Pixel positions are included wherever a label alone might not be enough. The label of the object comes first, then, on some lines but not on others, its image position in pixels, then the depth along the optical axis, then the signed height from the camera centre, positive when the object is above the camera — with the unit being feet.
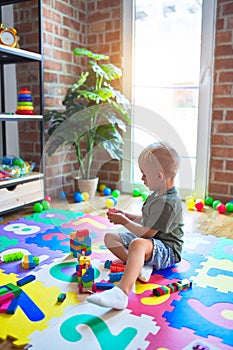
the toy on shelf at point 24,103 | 7.54 +0.23
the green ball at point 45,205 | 7.70 -1.94
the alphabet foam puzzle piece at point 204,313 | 3.48 -2.05
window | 8.20 +0.89
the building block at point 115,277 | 4.40 -1.97
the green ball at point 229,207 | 7.73 -1.94
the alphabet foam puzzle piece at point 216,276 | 4.40 -2.04
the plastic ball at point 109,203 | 8.13 -1.99
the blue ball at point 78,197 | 8.43 -1.93
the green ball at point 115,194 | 8.88 -1.94
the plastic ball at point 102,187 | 9.58 -1.91
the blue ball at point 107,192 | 9.10 -1.93
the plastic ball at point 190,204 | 7.97 -1.95
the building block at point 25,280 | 4.33 -2.02
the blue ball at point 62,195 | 9.00 -2.02
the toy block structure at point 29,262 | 4.80 -1.97
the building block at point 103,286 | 4.22 -1.99
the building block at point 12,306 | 3.72 -2.02
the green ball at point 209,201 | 8.25 -1.92
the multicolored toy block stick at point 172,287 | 4.14 -2.00
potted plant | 8.09 -0.05
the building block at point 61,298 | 3.95 -2.01
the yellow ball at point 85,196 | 8.56 -1.93
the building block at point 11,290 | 4.03 -1.98
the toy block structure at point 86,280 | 4.19 -1.94
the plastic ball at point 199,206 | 7.84 -1.94
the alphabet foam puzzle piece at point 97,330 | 3.24 -2.05
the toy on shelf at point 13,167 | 7.12 -1.09
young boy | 4.55 -1.31
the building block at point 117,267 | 4.62 -1.95
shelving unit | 6.94 -1.32
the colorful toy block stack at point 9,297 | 3.77 -2.01
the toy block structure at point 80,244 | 5.13 -1.85
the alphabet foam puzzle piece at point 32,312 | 3.42 -2.05
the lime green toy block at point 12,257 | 5.02 -2.00
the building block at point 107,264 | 4.83 -1.99
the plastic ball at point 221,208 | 7.67 -1.95
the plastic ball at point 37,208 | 7.55 -1.96
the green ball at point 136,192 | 8.89 -1.89
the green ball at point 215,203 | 7.96 -1.92
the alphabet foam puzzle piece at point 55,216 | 6.91 -2.04
